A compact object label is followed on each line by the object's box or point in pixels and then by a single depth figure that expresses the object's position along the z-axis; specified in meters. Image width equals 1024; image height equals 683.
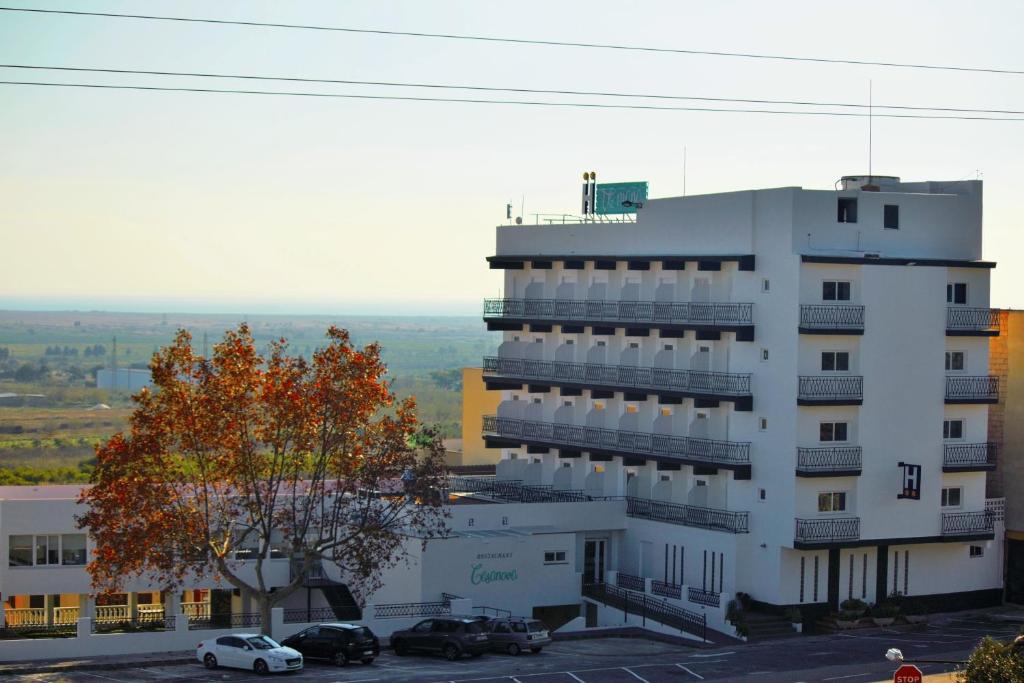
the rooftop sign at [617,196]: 89.50
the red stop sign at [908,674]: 45.69
